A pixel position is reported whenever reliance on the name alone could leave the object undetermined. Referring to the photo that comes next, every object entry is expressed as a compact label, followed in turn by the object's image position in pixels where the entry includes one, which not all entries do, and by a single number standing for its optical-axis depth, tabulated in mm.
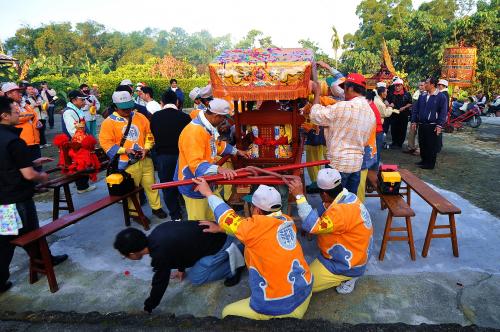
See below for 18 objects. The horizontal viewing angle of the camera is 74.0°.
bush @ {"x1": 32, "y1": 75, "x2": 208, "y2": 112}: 21344
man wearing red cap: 4027
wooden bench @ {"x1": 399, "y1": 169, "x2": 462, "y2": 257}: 3961
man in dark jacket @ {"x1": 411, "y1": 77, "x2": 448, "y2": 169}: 7578
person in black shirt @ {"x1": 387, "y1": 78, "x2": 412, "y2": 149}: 9695
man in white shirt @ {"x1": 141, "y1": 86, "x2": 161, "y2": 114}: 7314
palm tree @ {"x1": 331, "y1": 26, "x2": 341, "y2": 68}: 37794
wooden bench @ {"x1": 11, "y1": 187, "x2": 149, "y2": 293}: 3607
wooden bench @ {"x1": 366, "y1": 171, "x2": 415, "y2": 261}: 4004
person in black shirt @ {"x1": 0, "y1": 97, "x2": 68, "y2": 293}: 3412
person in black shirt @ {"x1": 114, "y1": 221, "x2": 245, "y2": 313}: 2914
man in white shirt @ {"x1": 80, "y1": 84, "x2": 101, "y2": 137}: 9038
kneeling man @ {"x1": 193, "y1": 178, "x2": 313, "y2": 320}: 2738
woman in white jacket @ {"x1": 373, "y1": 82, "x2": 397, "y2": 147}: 7301
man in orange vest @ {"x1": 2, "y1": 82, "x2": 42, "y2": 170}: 6617
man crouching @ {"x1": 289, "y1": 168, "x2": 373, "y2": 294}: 3131
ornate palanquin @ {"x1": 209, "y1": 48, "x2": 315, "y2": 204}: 4363
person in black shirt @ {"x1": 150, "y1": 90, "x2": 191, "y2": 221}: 5016
